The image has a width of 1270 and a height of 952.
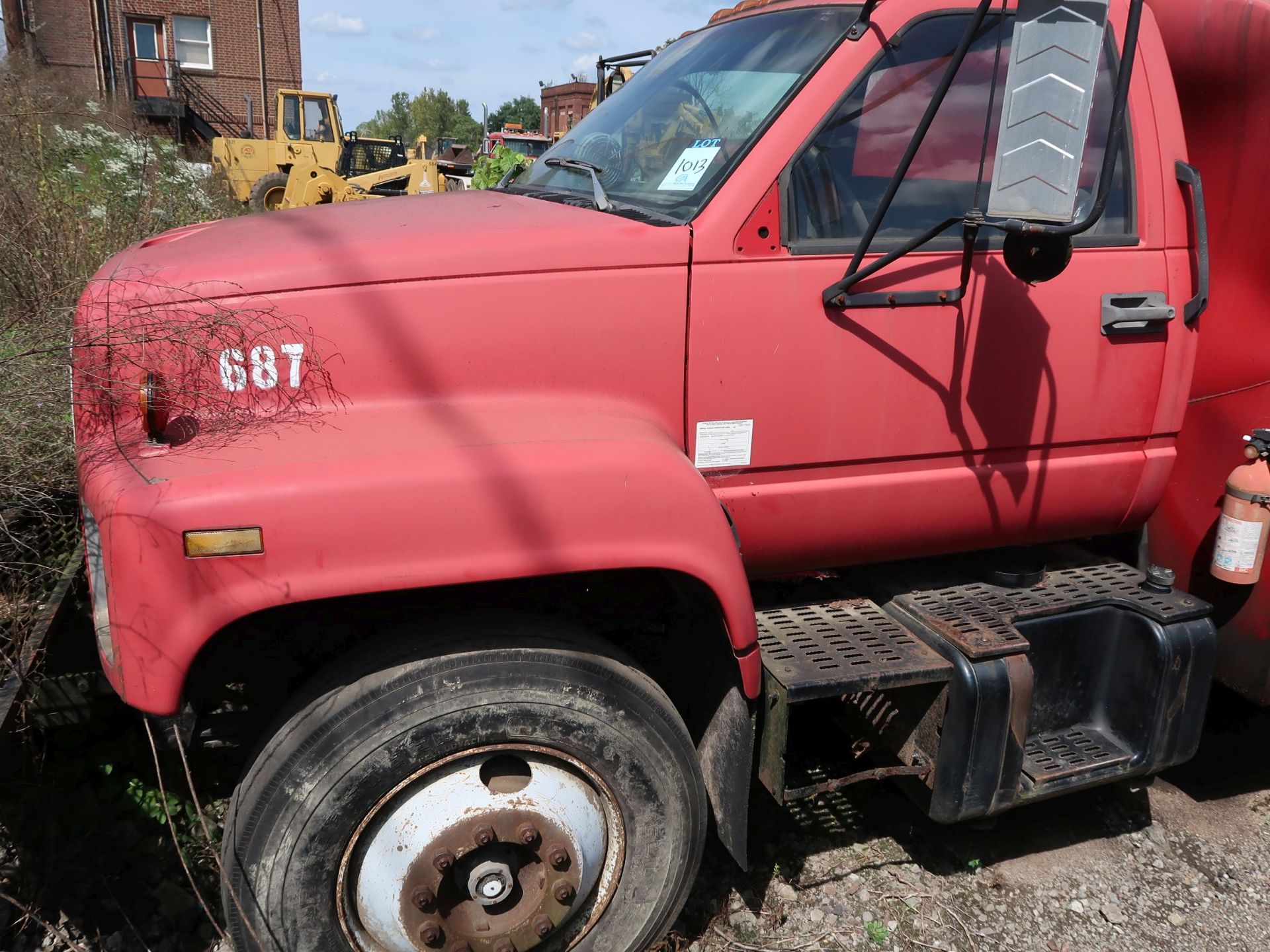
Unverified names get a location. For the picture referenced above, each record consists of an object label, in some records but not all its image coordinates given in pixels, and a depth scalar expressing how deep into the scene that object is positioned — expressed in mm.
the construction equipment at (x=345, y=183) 16312
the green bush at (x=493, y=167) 9664
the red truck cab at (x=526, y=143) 26916
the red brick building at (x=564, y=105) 44406
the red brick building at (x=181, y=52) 28391
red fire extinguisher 2701
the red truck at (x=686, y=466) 1972
